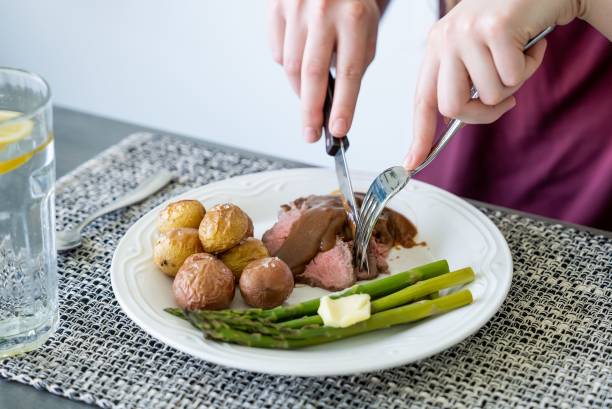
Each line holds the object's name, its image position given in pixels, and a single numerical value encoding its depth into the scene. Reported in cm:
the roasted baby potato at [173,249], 150
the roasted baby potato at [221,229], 150
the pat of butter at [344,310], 132
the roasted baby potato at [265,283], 141
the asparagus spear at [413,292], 134
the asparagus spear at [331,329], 128
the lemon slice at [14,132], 120
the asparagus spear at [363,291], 135
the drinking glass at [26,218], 124
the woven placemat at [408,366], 127
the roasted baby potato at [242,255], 151
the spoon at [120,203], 168
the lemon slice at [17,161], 122
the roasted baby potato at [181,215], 159
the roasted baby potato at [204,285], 138
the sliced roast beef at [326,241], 155
